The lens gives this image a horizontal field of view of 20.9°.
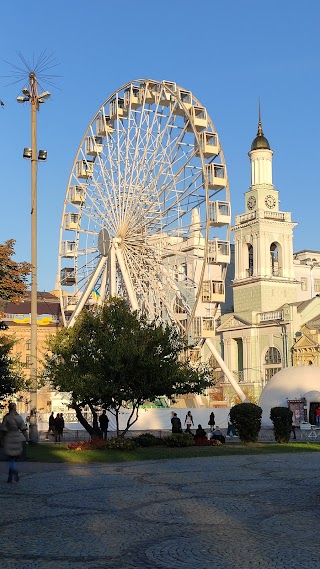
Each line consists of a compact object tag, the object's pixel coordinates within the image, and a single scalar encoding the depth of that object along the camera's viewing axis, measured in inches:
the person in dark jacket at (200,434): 1376.7
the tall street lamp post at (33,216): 1373.0
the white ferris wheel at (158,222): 1877.5
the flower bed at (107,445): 1248.8
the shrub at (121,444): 1245.7
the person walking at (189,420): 1737.5
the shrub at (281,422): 1396.4
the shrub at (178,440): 1316.4
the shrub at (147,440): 1328.7
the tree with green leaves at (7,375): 1373.0
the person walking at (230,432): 1635.1
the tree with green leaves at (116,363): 1341.0
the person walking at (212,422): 1762.1
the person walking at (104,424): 1569.8
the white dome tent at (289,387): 2266.2
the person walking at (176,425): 1535.4
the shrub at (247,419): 1359.5
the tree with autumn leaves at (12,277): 1280.1
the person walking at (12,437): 776.9
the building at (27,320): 4654.3
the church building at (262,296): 3612.2
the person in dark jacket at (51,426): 1706.1
